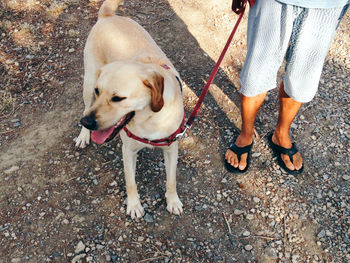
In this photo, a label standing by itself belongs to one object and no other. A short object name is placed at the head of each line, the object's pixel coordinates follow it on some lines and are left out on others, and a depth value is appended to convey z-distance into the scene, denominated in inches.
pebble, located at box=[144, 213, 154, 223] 108.9
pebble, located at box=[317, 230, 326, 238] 104.7
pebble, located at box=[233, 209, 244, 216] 111.2
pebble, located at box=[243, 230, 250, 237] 106.2
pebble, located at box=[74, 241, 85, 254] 101.2
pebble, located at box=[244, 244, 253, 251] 103.0
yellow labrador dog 79.7
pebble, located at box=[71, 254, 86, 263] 99.3
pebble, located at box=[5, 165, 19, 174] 119.8
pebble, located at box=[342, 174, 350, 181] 118.9
